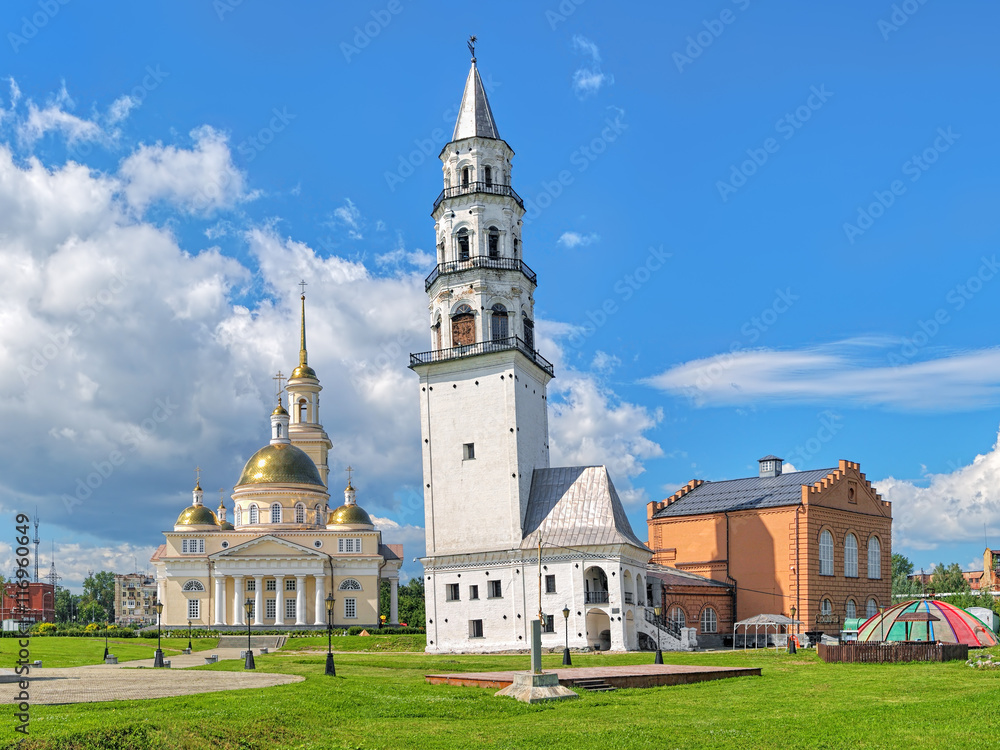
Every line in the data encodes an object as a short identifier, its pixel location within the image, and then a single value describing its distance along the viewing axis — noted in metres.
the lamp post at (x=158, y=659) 37.22
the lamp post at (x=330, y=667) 30.88
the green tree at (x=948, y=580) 103.16
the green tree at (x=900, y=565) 111.75
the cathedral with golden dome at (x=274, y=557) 79.06
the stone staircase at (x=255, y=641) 59.71
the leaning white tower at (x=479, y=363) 50.09
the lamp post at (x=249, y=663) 33.56
